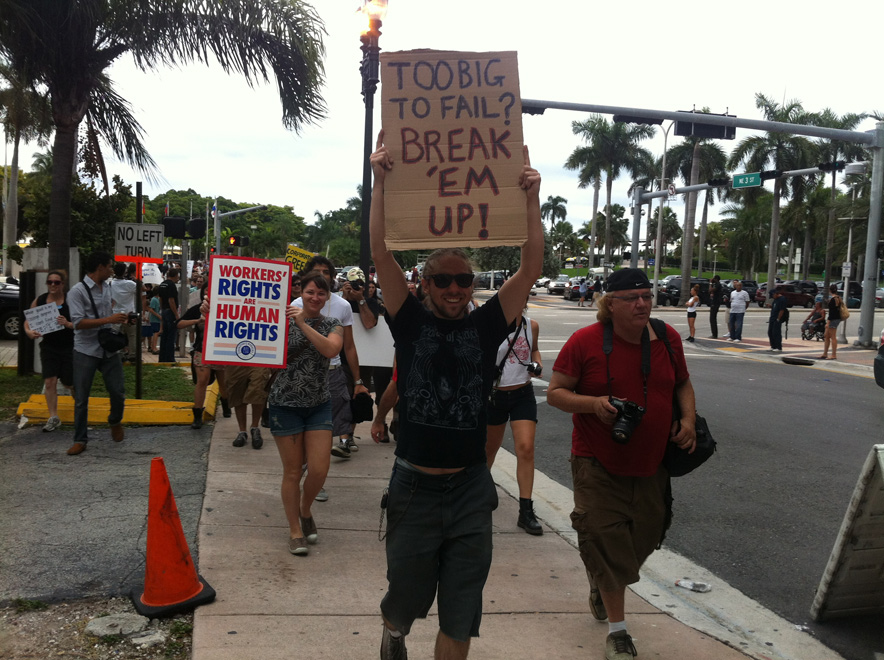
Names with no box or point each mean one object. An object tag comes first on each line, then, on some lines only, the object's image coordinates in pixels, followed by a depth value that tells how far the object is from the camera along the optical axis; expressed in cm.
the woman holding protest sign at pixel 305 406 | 498
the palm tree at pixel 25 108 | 1135
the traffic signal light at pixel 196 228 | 1451
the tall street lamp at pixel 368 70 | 988
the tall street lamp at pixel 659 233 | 4569
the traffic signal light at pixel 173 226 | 1281
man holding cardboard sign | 301
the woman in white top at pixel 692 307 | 2359
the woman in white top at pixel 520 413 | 564
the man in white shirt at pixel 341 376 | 554
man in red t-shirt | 372
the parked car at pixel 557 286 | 5988
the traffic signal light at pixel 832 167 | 2113
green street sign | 2141
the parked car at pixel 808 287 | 5014
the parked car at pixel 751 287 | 5288
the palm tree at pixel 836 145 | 4866
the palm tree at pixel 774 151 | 4681
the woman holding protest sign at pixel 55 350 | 812
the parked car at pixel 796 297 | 4803
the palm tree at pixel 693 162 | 5281
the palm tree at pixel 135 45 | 1066
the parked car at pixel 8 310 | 1891
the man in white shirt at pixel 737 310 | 2383
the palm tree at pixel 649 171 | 5962
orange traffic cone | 393
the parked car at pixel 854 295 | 4663
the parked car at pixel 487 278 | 5603
